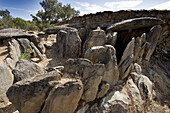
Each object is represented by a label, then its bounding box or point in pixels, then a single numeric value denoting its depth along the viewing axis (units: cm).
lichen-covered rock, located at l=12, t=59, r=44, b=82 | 268
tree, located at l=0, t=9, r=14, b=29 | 1245
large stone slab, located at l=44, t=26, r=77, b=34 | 718
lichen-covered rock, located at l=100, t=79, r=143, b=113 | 316
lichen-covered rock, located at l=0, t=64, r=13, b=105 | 280
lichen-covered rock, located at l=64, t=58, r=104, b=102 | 303
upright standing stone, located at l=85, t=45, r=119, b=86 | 336
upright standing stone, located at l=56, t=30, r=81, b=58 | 484
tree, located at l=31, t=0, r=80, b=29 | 1933
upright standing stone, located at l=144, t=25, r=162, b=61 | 525
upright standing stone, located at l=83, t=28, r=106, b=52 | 438
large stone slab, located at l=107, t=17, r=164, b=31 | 521
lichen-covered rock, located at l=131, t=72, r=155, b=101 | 403
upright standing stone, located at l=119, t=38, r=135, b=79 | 392
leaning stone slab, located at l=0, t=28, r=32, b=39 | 558
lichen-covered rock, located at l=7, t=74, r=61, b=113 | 228
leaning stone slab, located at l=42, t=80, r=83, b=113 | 248
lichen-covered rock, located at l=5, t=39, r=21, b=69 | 375
